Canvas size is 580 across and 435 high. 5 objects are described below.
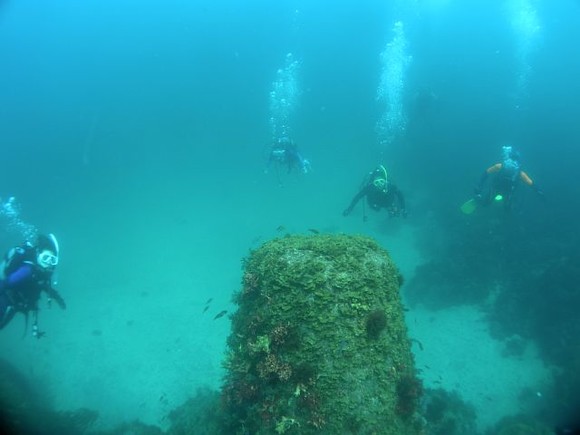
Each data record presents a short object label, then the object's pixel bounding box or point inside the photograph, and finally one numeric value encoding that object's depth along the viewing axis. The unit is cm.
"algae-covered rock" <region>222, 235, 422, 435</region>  462
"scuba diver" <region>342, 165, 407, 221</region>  1184
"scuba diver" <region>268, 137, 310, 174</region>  1770
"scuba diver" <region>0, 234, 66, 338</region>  938
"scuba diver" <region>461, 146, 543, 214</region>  1218
